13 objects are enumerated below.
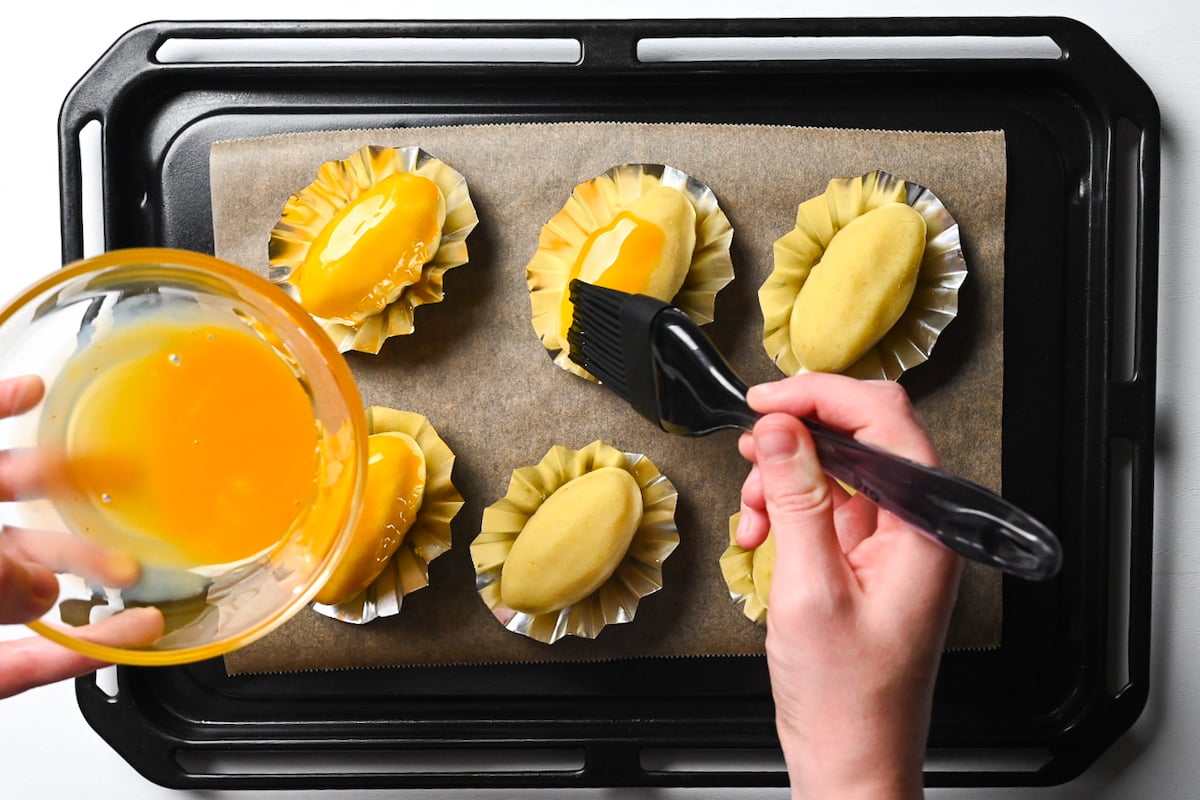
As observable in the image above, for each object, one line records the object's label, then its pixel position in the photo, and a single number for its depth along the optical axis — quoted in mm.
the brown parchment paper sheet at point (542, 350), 743
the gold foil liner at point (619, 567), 727
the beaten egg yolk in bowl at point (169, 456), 553
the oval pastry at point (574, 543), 693
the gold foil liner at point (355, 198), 726
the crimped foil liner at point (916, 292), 726
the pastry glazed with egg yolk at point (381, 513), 691
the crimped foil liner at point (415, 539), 724
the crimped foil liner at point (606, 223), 727
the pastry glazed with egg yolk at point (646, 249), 694
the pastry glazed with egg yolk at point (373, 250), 699
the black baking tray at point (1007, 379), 749
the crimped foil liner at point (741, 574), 729
